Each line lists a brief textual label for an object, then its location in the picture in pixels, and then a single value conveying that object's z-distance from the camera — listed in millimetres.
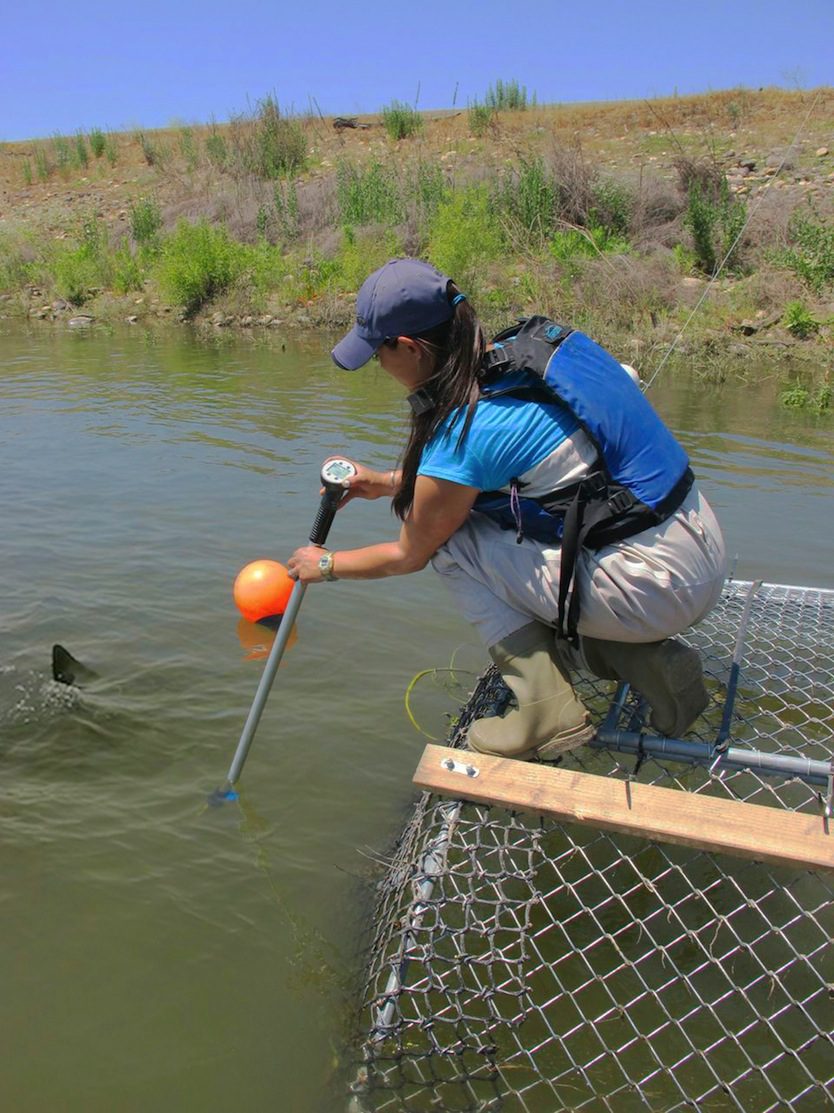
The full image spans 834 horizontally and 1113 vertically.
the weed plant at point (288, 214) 21703
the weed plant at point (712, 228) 15330
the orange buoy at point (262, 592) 4852
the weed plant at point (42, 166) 34500
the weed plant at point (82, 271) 21125
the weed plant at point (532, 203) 16688
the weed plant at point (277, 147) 27062
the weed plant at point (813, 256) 13952
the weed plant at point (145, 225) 23244
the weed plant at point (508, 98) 29391
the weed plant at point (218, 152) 28047
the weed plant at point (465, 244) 15281
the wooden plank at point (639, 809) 2158
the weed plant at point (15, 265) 22766
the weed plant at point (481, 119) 28250
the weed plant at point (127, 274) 21234
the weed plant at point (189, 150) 29969
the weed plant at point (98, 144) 34469
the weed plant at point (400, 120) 29547
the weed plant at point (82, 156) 34344
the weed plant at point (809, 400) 10023
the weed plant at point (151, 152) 31828
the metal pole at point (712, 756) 2678
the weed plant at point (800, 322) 13117
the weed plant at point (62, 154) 34656
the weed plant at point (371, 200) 19531
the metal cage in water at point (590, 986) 2244
